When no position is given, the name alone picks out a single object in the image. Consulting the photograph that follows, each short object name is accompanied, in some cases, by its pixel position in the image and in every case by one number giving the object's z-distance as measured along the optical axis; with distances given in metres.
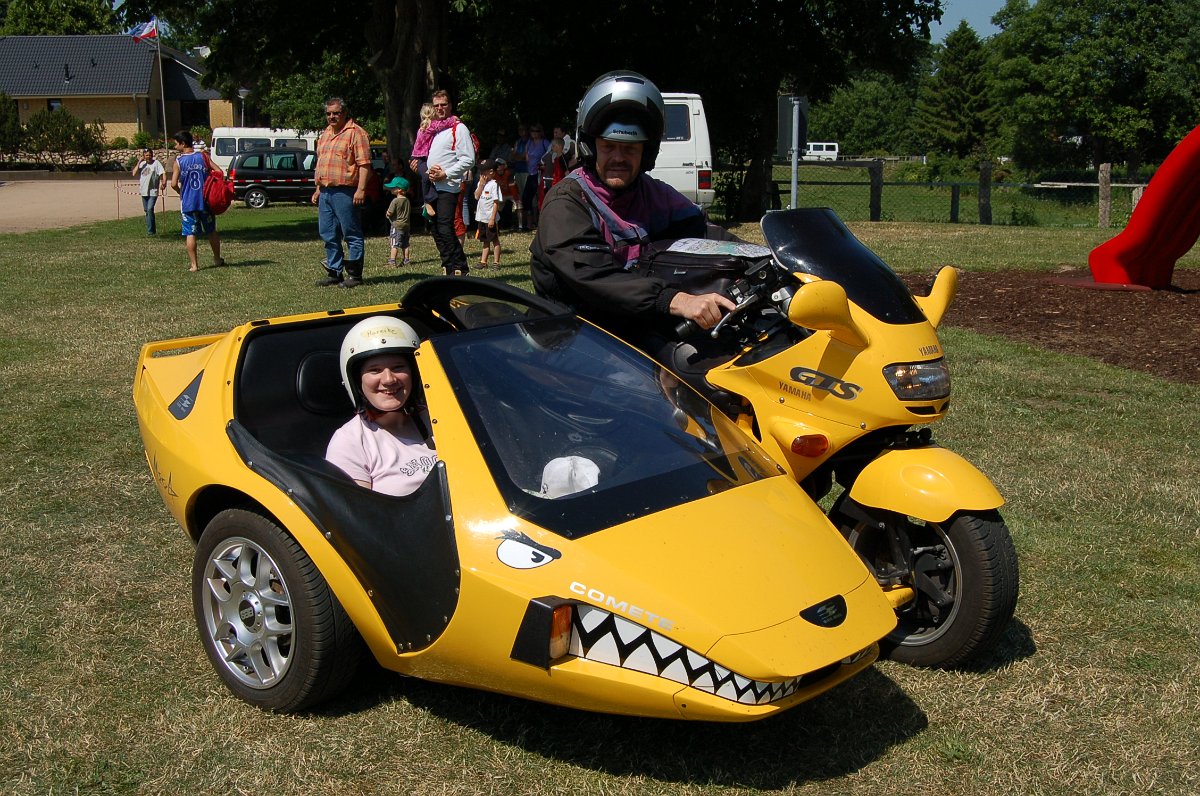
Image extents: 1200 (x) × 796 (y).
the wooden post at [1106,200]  23.23
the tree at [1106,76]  53.16
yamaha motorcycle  3.79
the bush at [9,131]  53.41
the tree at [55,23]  79.88
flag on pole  44.58
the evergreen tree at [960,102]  91.25
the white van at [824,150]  76.36
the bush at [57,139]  53.62
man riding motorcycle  4.20
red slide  13.49
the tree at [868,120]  109.62
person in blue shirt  15.11
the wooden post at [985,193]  25.09
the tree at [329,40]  21.19
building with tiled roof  71.38
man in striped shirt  12.41
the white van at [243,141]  44.46
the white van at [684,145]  20.55
